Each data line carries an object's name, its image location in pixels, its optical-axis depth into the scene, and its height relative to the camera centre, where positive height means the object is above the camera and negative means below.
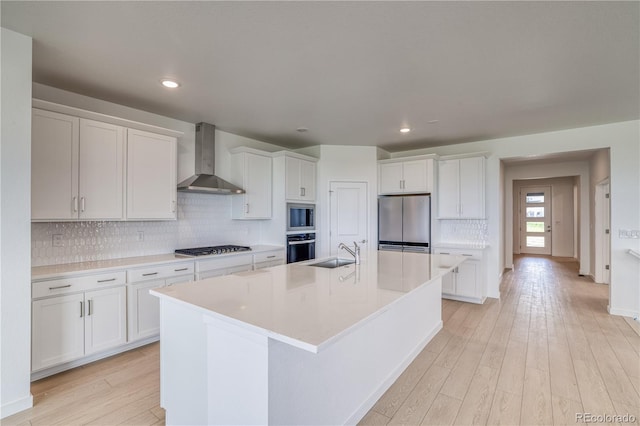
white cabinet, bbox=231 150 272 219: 4.33 +0.45
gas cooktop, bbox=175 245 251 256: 3.53 -0.44
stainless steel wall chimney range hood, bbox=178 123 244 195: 3.83 +0.66
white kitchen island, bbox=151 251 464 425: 1.31 -0.67
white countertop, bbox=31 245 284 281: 2.50 -0.47
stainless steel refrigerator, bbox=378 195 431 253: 4.86 -0.14
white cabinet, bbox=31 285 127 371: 2.41 -0.94
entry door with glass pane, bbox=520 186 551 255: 9.48 -0.18
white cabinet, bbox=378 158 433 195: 4.90 +0.63
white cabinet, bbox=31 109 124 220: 2.57 +0.42
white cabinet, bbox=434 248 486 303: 4.48 -0.99
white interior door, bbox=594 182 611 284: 5.38 -0.38
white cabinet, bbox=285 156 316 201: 4.64 +0.56
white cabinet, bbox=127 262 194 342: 2.92 -0.81
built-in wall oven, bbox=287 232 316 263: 4.62 -0.51
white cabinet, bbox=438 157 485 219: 4.72 +0.41
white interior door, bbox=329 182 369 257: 5.14 +0.01
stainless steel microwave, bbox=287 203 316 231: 4.68 -0.04
